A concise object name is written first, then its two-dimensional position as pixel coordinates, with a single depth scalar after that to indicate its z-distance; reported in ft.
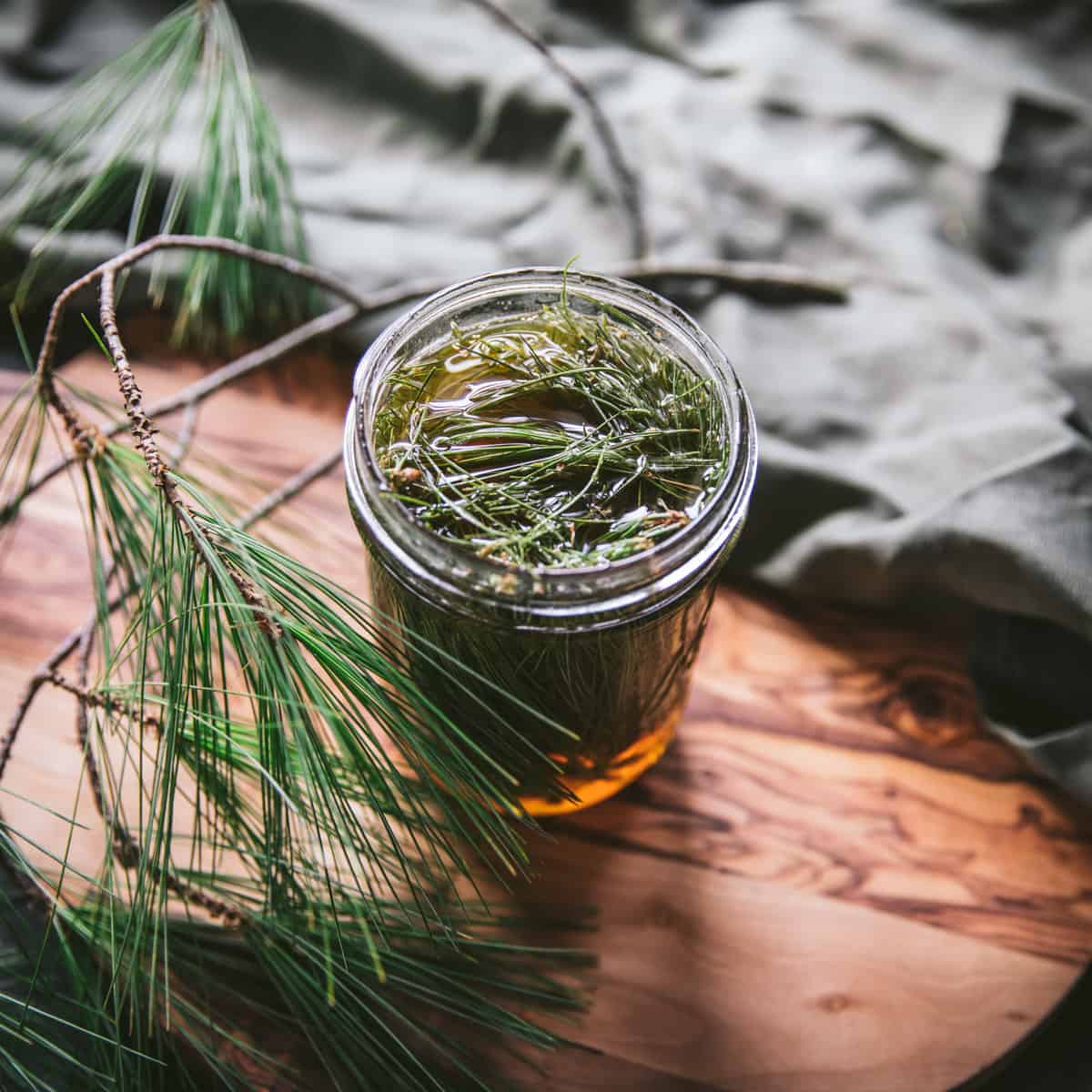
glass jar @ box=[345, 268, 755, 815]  1.33
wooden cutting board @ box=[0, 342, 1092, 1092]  1.71
